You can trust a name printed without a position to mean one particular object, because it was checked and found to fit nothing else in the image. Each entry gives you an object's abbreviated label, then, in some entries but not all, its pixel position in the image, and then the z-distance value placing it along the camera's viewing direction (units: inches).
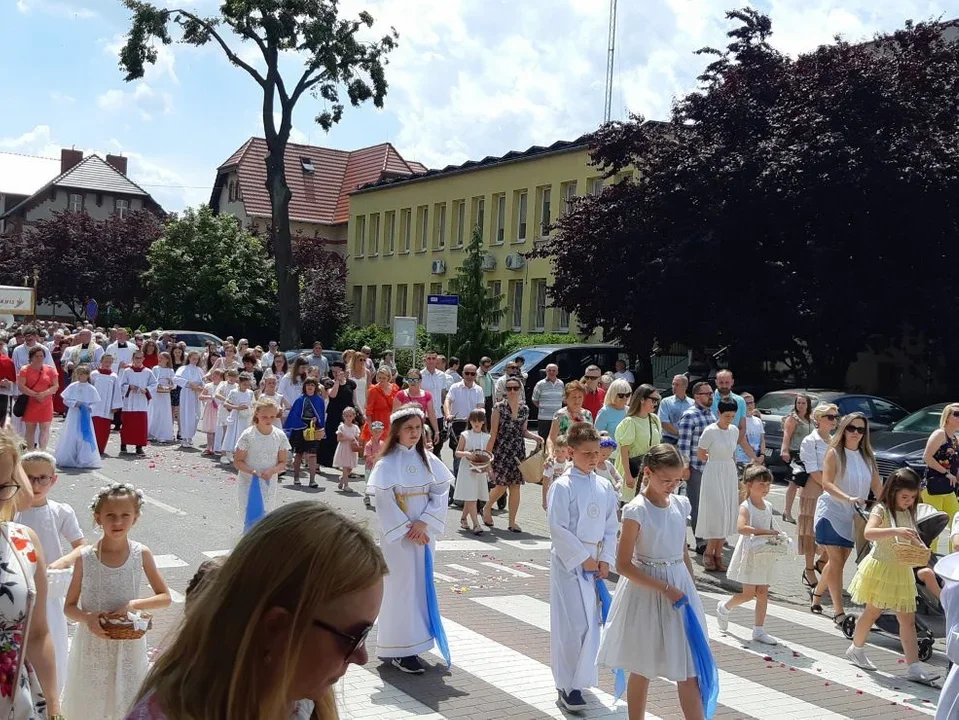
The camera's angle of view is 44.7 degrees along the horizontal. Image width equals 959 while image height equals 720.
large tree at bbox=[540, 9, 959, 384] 992.9
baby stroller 352.8
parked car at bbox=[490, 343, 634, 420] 1095.6
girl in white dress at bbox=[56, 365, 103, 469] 702.5
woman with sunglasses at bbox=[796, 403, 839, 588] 473.7
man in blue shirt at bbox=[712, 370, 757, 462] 519.5
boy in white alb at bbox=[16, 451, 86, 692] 254.1
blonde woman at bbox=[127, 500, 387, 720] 79.9
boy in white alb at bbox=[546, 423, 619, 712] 281.6
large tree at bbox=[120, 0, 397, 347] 1444.4
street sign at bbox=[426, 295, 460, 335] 1142.3
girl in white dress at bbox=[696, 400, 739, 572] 486.0
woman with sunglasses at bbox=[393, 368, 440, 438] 673.0
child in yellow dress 334.3
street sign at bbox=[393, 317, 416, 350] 1149.7
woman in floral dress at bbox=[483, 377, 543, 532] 575.5
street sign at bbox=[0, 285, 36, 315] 1870.1
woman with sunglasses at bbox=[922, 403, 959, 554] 446.9
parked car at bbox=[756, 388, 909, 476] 823.1
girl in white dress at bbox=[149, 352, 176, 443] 890.7
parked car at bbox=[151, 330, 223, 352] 1386.6
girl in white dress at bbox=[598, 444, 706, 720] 253.8
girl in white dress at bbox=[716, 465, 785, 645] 369.4
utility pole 1727.4
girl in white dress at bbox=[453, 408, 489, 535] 559.8
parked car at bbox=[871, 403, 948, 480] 701.3
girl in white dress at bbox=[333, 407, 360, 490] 683.4
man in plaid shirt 512.1
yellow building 1673.2
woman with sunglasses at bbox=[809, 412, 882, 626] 398.3
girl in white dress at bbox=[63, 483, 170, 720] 225.9
